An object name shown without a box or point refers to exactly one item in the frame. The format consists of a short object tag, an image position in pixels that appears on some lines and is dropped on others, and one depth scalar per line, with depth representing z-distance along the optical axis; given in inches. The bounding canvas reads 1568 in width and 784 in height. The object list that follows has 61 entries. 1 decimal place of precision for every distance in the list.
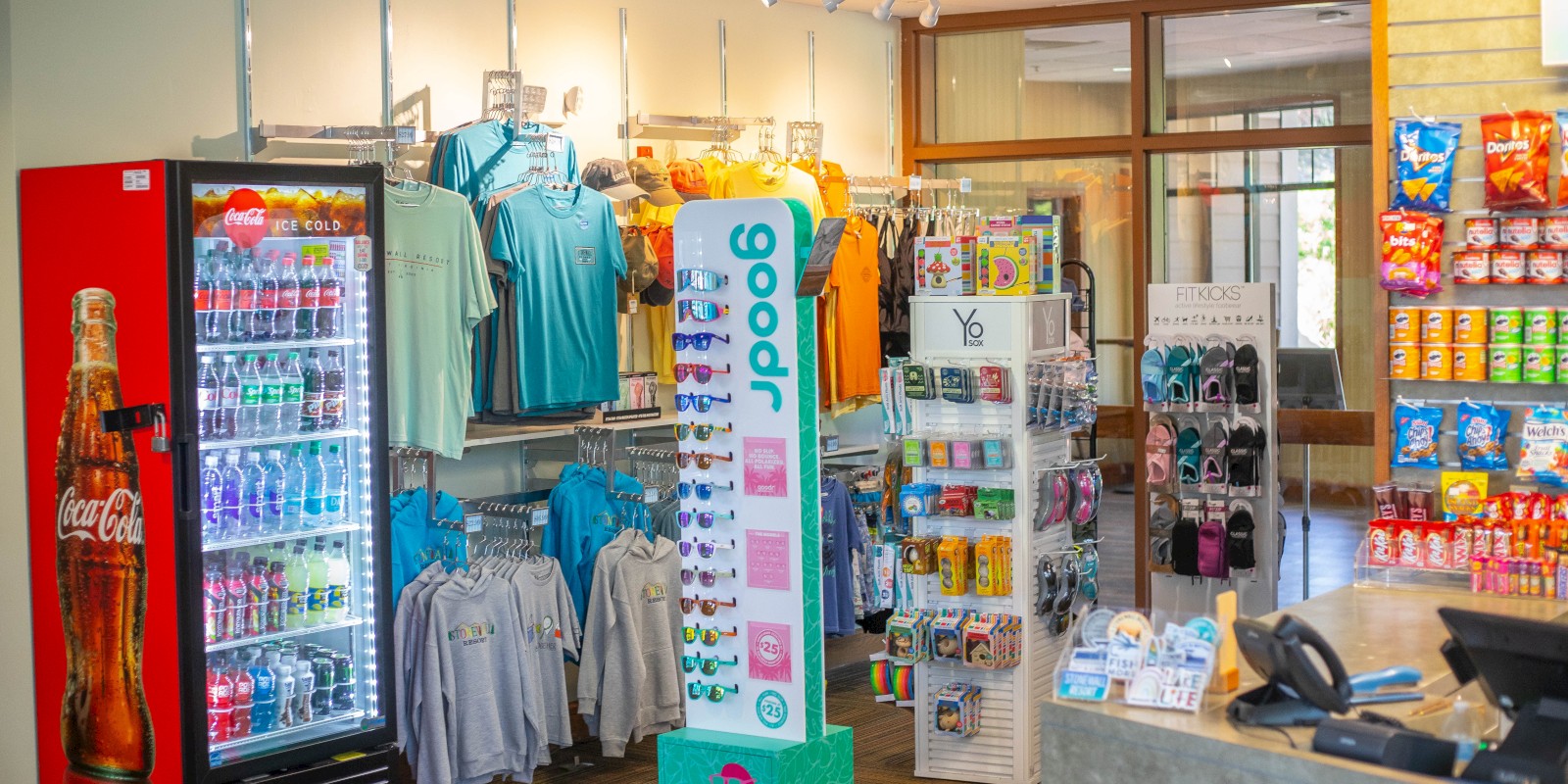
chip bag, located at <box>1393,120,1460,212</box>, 186.9
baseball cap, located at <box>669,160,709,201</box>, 262.1
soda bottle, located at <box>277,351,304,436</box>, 190.5
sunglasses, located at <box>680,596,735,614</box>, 185.5
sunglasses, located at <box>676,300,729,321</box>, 181.2
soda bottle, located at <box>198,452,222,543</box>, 184.2
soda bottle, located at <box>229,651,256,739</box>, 186.2
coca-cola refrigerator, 174.2
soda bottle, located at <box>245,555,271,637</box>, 188.1
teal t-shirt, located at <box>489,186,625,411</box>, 226.7
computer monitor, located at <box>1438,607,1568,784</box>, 97.2
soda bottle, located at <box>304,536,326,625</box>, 194.9
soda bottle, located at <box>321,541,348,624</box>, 196.2
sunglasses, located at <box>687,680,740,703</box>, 185.3
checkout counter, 104.7
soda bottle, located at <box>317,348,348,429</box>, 194.4
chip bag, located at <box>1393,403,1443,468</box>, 189.6
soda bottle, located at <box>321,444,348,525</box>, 196.1
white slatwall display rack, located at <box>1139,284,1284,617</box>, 243.6
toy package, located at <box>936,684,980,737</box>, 219.5
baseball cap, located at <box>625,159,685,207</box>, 256.2
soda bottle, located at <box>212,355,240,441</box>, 184.7
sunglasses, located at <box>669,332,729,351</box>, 183.0
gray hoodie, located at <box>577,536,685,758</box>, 232.2
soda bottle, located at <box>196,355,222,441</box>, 181.8
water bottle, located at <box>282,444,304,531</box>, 192.5
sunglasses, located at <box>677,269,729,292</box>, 181.3
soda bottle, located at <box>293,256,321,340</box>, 190.5
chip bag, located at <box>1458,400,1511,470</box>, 184.7
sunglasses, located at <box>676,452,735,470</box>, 184.2
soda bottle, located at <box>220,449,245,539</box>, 185.9
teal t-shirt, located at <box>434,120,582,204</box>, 223.6
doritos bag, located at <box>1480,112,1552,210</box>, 179.3
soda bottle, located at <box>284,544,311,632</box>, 192.4
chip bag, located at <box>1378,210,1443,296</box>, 187.6
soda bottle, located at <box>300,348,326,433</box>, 192.5
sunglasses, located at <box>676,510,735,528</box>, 183.8
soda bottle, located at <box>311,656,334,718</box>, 196.7
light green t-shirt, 209.2
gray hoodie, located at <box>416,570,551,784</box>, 206.8
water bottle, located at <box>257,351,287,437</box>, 188.2
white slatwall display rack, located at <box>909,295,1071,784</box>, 217.5
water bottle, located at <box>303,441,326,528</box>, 194.1
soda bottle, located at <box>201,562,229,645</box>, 184.1
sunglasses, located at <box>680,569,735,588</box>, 185.2
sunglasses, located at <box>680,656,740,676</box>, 185.8
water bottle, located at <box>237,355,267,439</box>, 186.4
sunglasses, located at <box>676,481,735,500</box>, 184.7
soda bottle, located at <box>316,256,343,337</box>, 192.5
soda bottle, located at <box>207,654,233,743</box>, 183.9
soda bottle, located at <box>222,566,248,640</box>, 186.1
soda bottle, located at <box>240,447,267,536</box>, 188.4
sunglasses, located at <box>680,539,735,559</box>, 185.3
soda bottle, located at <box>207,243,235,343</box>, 182.2
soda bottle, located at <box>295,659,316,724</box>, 193.3
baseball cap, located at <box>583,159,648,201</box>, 245.1
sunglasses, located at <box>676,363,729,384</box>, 182.9
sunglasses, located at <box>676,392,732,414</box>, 183.2
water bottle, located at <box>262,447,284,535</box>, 190.1
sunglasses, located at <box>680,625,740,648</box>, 185.6
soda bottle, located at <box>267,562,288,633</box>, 190.2
